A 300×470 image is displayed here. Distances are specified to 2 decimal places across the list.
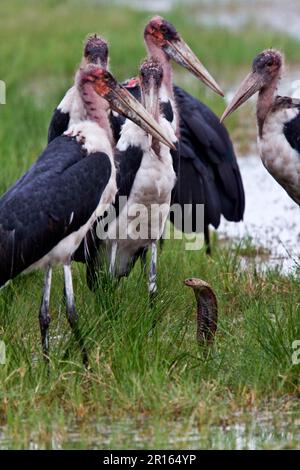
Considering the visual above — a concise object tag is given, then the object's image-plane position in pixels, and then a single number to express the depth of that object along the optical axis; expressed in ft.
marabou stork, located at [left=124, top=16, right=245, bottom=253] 46.37
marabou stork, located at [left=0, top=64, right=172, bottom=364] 33.17
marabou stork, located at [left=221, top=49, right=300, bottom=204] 41.57
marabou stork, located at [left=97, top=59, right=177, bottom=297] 38.52
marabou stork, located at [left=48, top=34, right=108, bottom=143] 40.42
